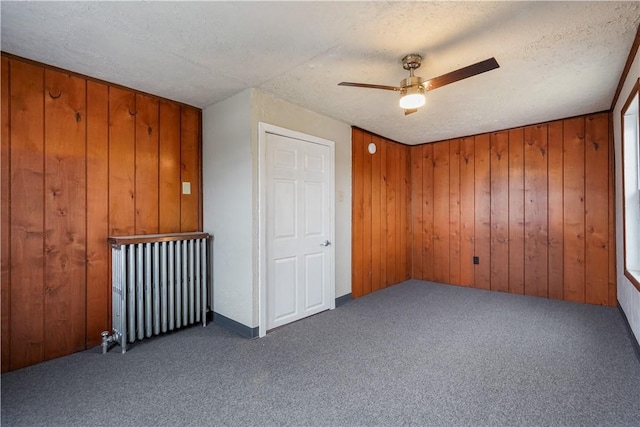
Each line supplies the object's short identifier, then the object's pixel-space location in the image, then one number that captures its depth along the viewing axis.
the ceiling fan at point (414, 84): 2.08
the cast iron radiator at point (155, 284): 2.53
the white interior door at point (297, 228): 3.01
